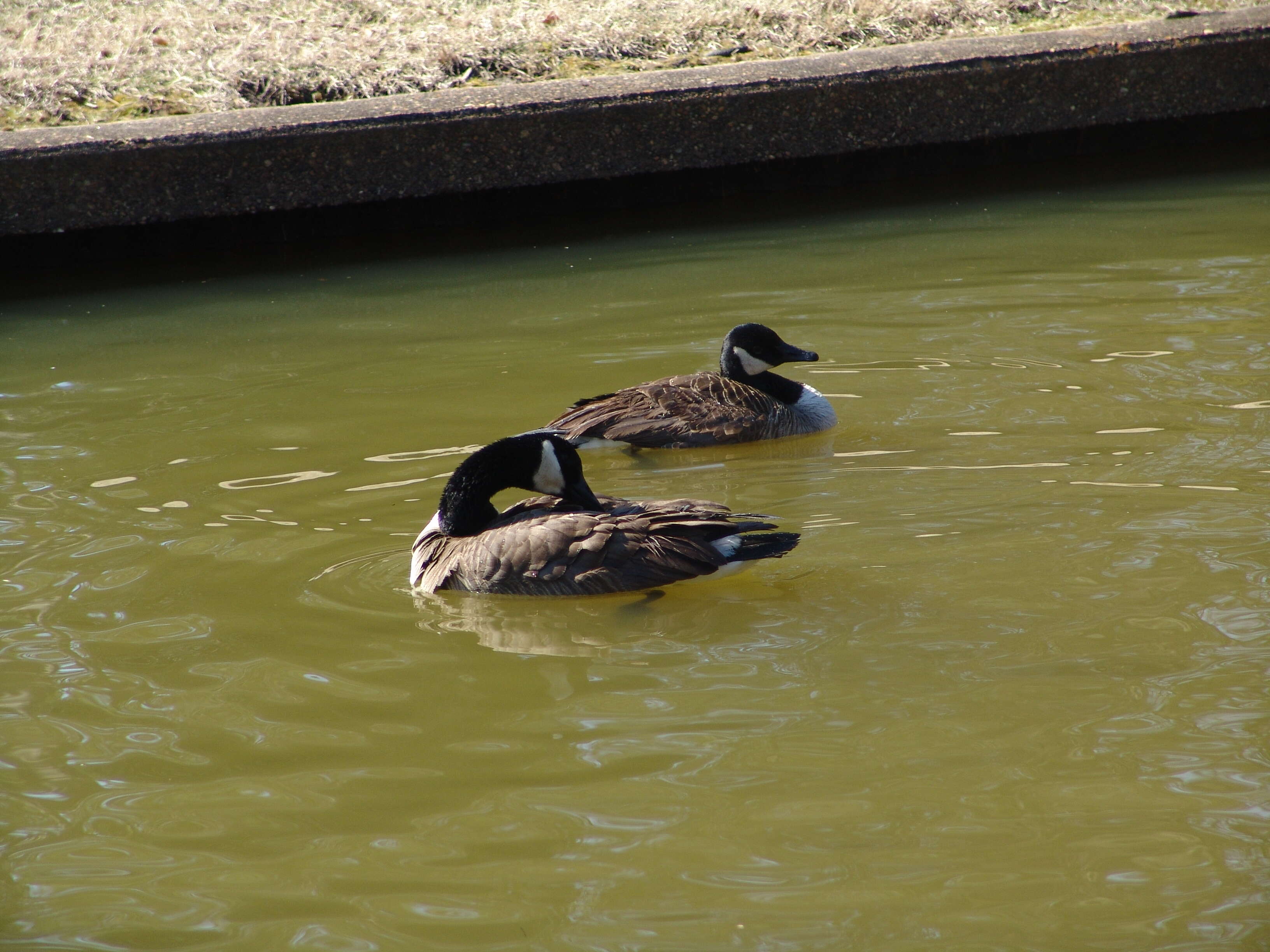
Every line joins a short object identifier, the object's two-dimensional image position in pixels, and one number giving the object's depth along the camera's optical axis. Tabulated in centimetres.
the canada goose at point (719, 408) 1341
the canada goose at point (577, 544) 1002
